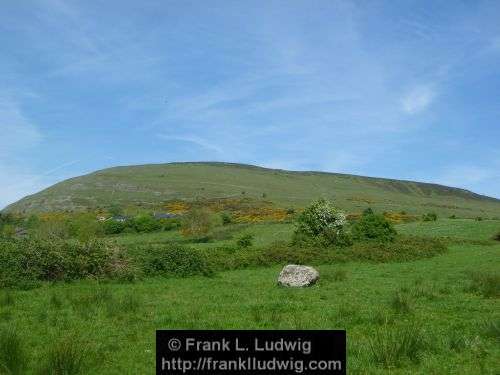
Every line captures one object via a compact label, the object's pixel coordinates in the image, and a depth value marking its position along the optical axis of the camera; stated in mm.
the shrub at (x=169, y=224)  81875
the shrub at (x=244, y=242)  47638
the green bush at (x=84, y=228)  63750
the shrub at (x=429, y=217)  76438
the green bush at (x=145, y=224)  80475
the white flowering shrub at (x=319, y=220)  48000
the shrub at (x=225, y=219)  83456
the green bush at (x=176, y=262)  28422
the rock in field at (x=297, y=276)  22734
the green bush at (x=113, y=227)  81875
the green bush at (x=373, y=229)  47281
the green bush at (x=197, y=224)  67750
